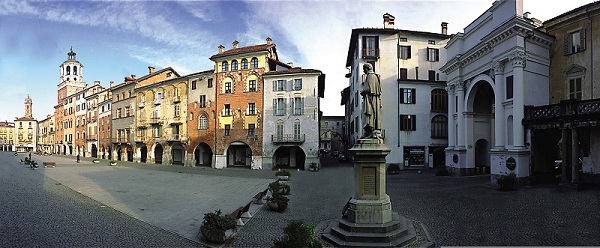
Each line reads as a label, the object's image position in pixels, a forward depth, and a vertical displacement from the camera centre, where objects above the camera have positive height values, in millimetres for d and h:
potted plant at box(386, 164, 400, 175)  31453 -3788
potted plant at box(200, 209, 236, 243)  8812 -2709
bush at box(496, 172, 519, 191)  17781 -2895
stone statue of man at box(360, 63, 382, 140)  9320 +802
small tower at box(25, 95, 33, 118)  120588 +10056
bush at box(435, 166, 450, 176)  27453 -3533
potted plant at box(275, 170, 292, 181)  24000 -3364
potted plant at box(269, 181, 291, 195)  14230 -2657
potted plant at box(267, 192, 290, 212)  13211 -3005
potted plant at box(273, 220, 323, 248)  7031 -2384
